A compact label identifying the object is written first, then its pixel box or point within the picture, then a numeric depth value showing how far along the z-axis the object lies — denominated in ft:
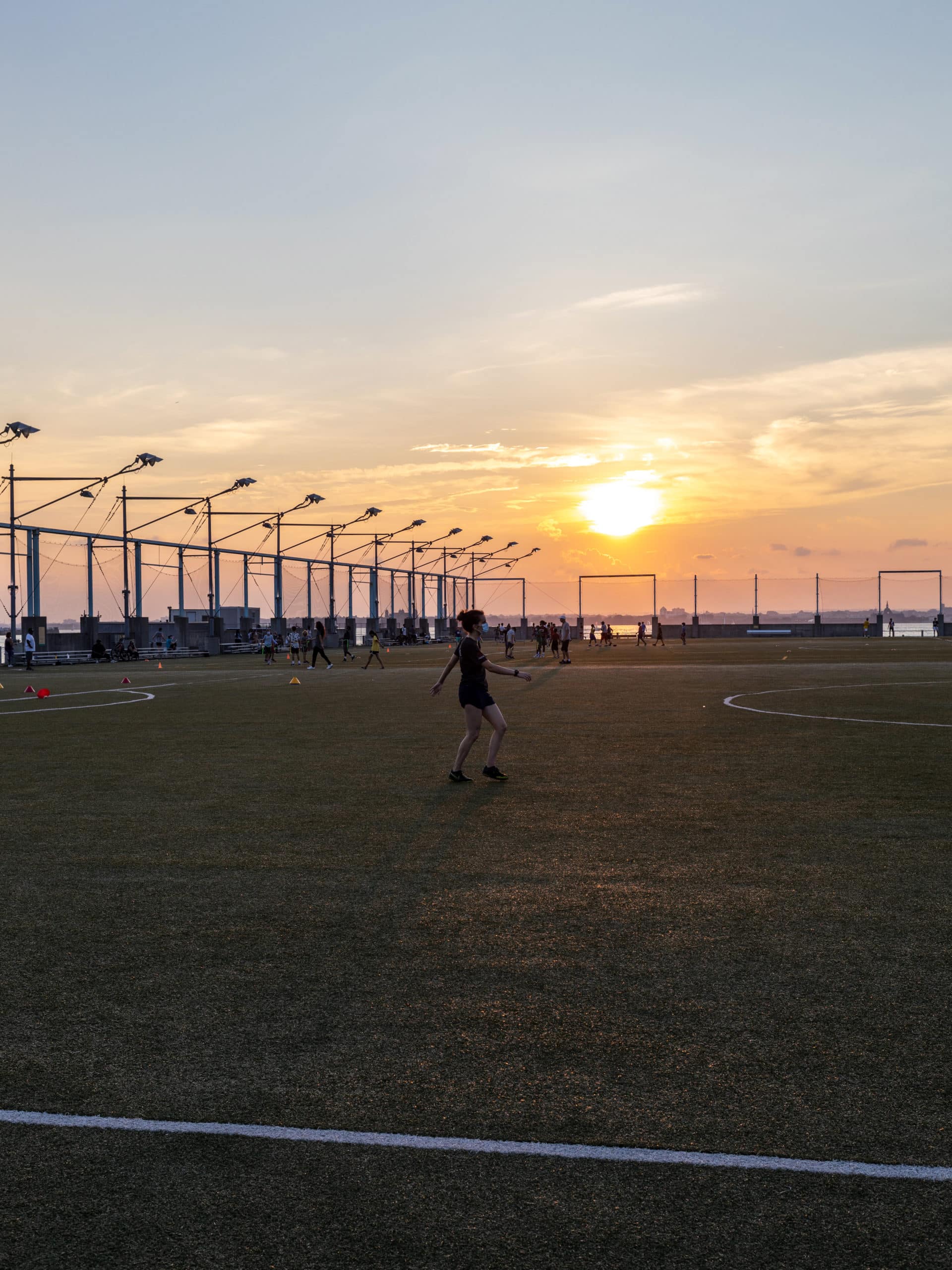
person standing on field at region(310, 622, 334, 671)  141.85
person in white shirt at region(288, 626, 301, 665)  164.35
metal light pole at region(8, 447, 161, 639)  169.37
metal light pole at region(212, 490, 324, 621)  261.44
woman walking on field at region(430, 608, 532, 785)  40.93
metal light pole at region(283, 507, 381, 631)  280.22
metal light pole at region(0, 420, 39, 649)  144.97
